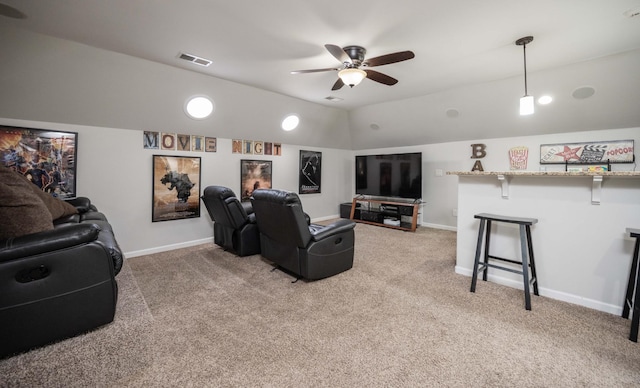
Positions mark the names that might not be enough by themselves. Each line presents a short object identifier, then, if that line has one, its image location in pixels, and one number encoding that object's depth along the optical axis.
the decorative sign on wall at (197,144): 4.16
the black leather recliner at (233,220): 3.73
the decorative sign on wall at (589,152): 4.07
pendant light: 2.86
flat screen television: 6.00
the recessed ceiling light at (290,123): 5.57
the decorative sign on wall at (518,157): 4.91
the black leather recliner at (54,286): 1.52
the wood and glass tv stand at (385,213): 5.94
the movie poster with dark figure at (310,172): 6.35
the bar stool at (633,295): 1.97
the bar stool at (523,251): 2.45
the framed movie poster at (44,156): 3.12
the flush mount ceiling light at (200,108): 4.30
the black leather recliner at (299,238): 2.85
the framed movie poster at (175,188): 4.22
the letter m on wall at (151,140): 4.08
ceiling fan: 2.58
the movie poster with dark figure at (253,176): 5.28
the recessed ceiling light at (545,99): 4.04
